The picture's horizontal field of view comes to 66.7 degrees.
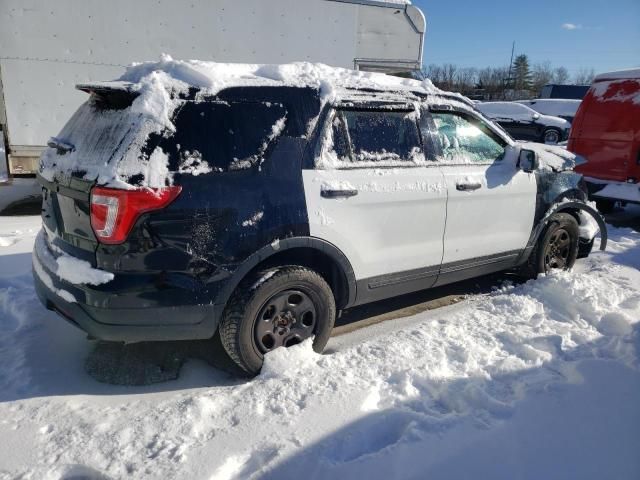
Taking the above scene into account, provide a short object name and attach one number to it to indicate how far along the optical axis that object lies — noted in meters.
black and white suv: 2.55
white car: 20.58
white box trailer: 6.27
